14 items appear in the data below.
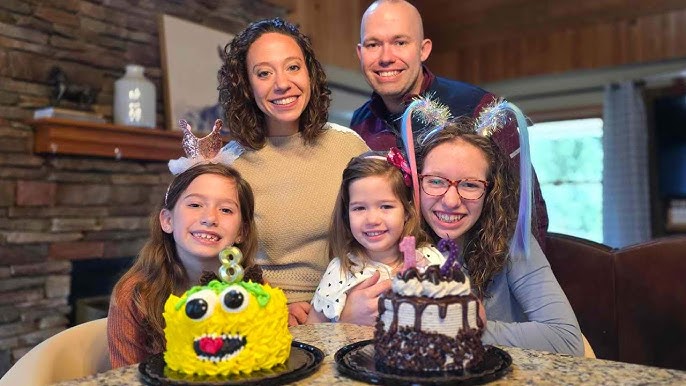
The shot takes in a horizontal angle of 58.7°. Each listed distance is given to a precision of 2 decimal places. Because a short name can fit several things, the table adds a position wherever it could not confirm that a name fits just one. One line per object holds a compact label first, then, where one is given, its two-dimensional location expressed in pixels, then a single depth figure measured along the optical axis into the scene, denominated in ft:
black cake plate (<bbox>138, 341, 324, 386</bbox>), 2.70
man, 6.73
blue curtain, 14.16
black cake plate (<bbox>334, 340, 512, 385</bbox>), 2.64
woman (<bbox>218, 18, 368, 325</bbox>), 5.42
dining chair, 4.34
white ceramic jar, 9.98
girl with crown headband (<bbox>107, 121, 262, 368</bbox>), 4.46
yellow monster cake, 2.87
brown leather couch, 6.15
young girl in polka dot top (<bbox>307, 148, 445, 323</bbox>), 4.70
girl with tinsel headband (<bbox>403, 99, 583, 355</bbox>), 4.48
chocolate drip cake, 2.86
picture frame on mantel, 10.85
